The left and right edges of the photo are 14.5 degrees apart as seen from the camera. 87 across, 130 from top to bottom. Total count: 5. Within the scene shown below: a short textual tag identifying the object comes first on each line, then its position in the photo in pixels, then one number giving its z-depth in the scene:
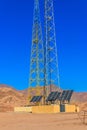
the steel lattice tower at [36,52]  80.88
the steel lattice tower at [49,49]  74.49
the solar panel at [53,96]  64.50
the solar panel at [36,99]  71.03
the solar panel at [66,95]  64.06
